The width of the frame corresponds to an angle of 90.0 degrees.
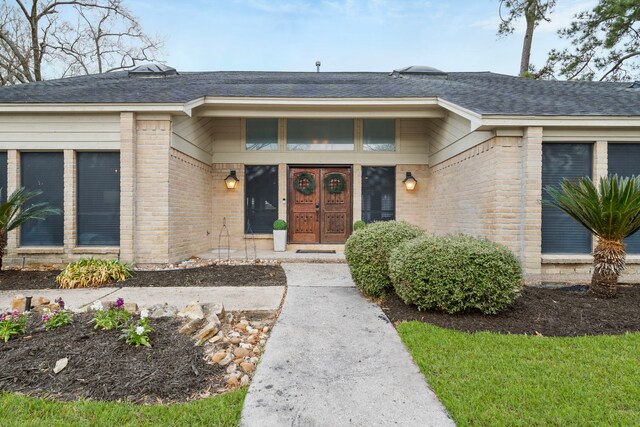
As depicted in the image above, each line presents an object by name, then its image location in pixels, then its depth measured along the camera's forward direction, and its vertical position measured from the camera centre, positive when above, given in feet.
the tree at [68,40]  44.98 +26.07
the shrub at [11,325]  8.72 -3.28
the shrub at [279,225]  26.17 -1.22
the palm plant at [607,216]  12.35 -0.19
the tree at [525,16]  40.83 +25.49
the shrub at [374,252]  13.23 -1.78
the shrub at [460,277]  10.69 -2.26
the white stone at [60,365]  7.33 -3.61
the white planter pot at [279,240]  26.25 -2.45
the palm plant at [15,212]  16.48 -0.20
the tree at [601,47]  37.17 +20.35
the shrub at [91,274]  15.65 -3.27
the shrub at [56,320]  9.28 -3.27
